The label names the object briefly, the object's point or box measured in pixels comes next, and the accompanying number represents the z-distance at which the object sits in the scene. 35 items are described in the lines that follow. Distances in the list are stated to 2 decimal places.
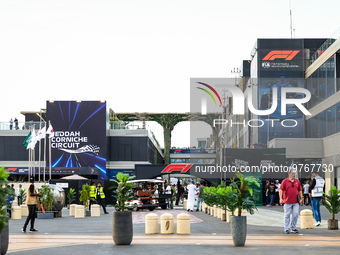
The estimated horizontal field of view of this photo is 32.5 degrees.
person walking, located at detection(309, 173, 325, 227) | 20.03
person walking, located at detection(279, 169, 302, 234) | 17.38
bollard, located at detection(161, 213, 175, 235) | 17.72
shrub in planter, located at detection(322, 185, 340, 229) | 19.05
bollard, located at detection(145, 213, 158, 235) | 17.75
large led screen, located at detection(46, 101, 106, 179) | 75.00
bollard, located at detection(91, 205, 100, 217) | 30.28
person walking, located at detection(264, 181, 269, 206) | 42.21
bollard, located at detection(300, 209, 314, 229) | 19.64
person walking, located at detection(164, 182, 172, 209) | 39.12
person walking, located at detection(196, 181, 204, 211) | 35.62
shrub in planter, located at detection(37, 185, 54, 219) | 28.03
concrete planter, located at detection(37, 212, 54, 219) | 28.17
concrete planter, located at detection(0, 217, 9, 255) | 11.95
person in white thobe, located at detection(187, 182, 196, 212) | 34.66
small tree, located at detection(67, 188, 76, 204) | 38.71
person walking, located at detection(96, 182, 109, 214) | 31.47
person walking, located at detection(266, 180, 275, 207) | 41.69
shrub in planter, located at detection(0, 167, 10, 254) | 10.62
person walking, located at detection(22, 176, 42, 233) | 19.23
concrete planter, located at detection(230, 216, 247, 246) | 14.16
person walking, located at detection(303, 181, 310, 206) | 39.46
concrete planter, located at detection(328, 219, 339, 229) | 19.19
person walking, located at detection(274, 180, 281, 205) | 41.34
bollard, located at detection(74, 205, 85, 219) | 29.30
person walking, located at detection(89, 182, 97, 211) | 33.66
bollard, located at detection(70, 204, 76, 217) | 31.80
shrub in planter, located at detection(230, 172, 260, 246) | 14.18
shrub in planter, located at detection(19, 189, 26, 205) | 38.50
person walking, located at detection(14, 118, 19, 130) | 77.46
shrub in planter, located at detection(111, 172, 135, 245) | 14.61
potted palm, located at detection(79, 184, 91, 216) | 32.88
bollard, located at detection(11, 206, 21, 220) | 28.44
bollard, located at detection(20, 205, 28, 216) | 32.47
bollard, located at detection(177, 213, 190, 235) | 17.62
